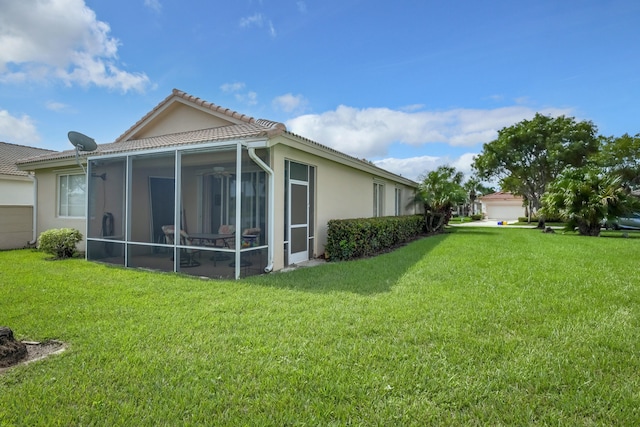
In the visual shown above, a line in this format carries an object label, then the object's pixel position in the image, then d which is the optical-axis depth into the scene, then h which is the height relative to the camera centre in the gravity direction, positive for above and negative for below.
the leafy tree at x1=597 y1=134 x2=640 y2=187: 23.75 +4.17
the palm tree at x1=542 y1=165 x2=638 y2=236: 16.53 +0.79
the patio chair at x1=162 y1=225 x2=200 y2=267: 8.23 -0.71
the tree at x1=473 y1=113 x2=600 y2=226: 25.92 +5.07
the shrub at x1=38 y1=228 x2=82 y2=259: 9.91 -0.80
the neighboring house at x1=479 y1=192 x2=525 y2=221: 43.66 +1.17
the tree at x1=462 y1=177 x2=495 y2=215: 51.11 +4.69
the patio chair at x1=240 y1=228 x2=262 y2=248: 7.64 -0.51
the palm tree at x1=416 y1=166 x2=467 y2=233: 18.11 +1.15
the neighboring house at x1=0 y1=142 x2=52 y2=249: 12.31 +0.75
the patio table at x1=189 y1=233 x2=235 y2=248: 7.91 -0.53
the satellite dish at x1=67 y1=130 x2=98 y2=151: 9.74 +2.11
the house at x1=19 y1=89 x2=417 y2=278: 7.76 +0.45
